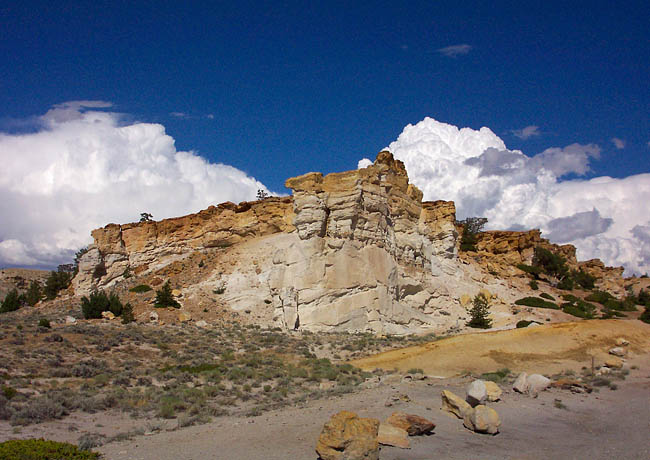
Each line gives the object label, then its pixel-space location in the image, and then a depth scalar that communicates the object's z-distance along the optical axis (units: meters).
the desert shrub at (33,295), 47.75
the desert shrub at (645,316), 35.80
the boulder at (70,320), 28.11
